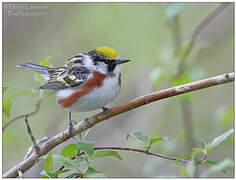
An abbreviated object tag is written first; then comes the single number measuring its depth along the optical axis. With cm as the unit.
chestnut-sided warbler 664
